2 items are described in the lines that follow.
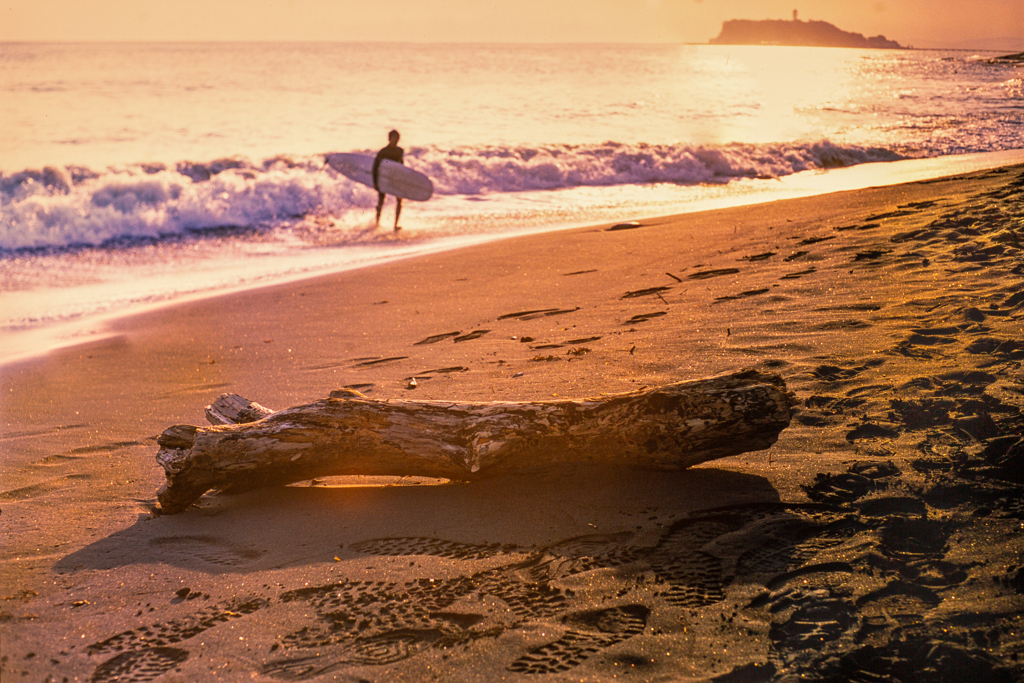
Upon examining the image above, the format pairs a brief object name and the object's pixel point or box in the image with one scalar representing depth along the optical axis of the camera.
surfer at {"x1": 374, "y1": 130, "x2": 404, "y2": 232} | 13.20
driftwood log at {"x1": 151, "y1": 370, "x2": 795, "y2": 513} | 2.87
